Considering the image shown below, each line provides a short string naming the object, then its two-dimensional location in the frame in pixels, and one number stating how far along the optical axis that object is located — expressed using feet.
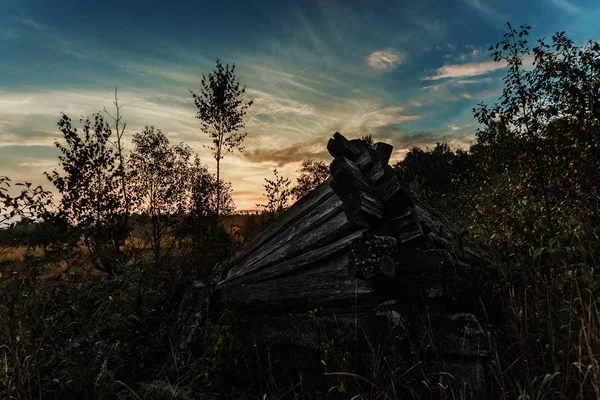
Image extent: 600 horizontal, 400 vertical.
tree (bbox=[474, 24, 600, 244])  15.69
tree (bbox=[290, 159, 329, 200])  50.35
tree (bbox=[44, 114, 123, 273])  28.37
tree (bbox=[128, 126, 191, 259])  37.27
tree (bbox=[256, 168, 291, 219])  34.23
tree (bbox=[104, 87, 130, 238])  30.09
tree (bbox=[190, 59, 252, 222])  40.65
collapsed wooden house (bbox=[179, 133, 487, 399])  10.23
